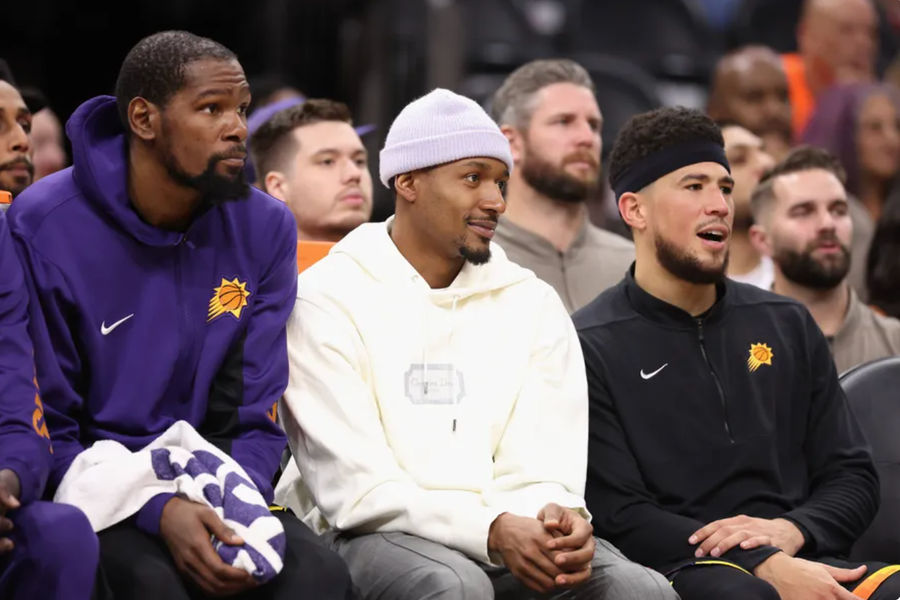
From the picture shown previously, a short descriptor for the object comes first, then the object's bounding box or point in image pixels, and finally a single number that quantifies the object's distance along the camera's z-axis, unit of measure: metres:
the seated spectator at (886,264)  12.43
